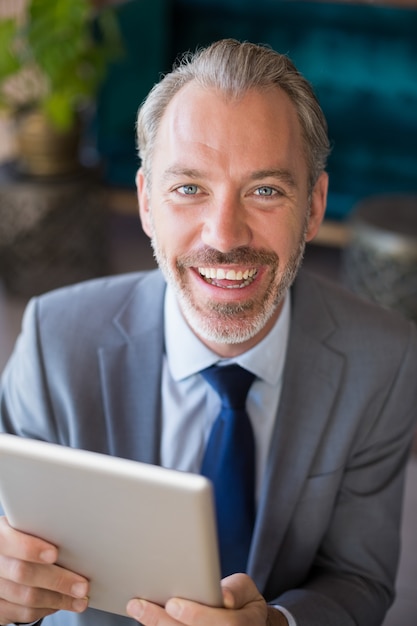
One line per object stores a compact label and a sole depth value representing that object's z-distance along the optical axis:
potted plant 2.59
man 1.25
